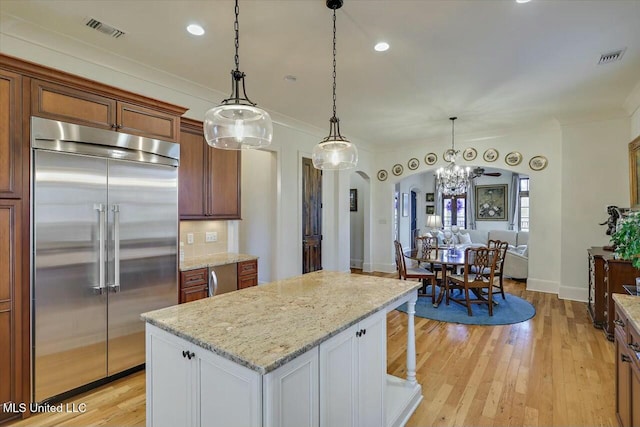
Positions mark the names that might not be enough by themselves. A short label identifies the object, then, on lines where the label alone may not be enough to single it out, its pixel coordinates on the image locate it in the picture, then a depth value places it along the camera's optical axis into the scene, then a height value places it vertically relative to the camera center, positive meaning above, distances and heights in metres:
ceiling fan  8.98 +1.19
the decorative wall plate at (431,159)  6.56 +1.15
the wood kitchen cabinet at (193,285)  3.10 -0.75
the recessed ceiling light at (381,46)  2.79 +1.52
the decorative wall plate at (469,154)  6.14 +1.18
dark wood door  5.36 -0.09
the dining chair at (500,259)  4.57 -0.70
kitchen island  1.21 -0.67
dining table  4.50 -0.71
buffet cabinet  3.44 -0.81
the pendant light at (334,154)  2.55 +0.50
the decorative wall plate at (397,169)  7.07 +0.99
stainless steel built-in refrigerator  2.25 -0.30
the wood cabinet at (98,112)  2.29 +0.84
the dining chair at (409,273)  4.68 -0.96
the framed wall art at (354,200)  8.43 +0.34
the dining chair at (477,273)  4.25 -0.87
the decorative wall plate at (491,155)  5.92 +1.11
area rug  4.11 -1.43
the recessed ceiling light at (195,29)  2.50 +1.51
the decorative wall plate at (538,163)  5.47 +0.89
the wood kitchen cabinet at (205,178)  3.35 +0.39
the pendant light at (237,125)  1.86 +0.55
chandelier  5.75 +0.72
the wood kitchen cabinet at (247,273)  3.60 -0.73
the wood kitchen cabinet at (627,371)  1.52 -0.86
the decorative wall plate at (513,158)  5.68 +1.00
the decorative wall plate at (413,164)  6.81 +1.08
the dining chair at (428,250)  5.03 -0.66
